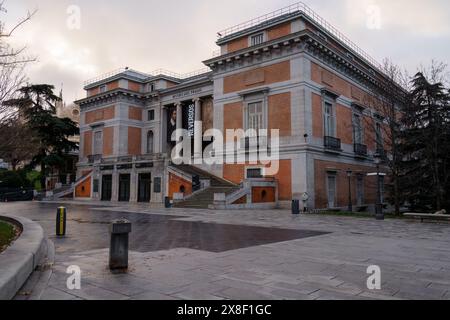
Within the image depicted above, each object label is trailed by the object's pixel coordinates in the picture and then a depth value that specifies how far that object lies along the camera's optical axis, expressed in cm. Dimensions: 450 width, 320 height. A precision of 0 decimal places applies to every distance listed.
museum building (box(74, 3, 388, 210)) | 2617
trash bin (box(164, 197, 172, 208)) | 2523
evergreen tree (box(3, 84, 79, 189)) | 4366
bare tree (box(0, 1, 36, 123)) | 859
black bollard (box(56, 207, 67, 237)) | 1066
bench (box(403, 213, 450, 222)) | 1636
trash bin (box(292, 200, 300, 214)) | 2119
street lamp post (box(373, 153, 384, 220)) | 1772
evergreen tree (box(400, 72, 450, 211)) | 2192
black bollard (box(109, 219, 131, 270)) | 616
